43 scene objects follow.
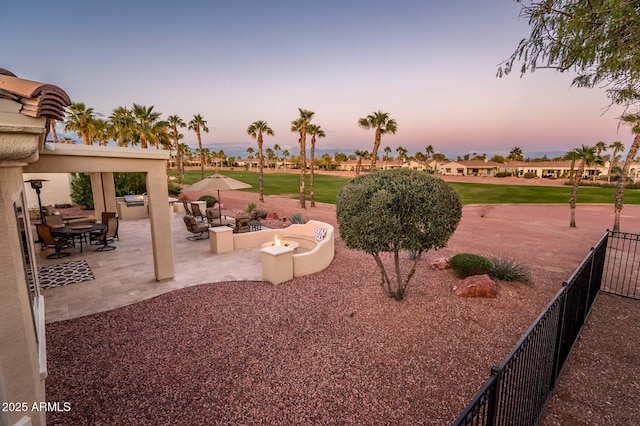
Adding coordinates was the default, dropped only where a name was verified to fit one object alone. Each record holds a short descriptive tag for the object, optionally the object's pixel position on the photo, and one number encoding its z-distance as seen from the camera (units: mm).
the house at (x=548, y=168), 87688
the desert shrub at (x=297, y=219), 14922
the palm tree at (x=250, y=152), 138750
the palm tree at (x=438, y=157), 92562
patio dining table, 10688
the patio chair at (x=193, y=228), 12727
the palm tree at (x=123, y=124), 29781
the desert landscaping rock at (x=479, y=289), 7418
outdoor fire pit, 9297
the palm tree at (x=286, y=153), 158112
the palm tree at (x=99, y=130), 32291
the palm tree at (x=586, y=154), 26483
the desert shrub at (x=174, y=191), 28594
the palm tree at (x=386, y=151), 105456
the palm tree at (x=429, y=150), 96262
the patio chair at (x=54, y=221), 11867
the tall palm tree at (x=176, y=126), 43781
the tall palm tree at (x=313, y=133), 29266
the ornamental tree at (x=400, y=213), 5770
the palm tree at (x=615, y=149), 70625
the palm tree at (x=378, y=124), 27500
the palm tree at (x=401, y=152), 95562
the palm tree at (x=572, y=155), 27722
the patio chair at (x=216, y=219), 13537
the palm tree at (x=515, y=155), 99375
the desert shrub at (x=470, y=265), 8555
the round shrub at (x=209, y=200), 23311
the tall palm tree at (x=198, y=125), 46594
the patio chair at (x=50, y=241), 10148
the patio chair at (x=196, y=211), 15914
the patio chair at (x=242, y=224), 13148
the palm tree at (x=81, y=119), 29453
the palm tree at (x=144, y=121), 30328
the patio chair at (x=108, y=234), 11406
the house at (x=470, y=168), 99875
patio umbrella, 12289
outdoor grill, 18027
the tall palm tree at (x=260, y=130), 32625
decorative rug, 8266
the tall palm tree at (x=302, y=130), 27938
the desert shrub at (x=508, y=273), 8445
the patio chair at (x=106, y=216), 12377
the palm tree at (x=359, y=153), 61969
